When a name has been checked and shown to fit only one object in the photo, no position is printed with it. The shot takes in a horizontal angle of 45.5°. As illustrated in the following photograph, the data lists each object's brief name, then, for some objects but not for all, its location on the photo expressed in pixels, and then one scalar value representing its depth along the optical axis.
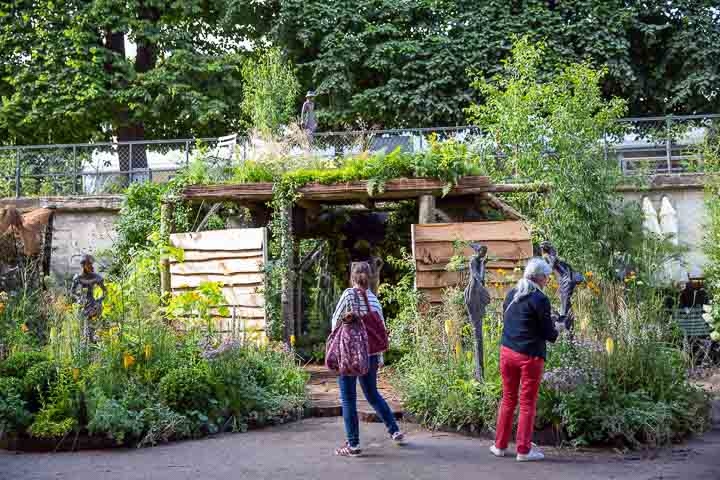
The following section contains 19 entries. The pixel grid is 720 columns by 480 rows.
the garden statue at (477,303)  7.68
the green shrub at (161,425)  7.33
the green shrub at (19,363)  8.12
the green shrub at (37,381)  7.74
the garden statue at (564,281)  7.79
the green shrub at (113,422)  7.21
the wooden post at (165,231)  12.09
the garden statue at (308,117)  13.09
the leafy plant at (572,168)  10.62
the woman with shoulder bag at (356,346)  6.50
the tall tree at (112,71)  19.67
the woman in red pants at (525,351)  6.30
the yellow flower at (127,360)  7.59
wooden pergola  11.26
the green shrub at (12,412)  7.38
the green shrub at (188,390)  7.66
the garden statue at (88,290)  9.28
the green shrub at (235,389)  8.02
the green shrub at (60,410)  7.25
